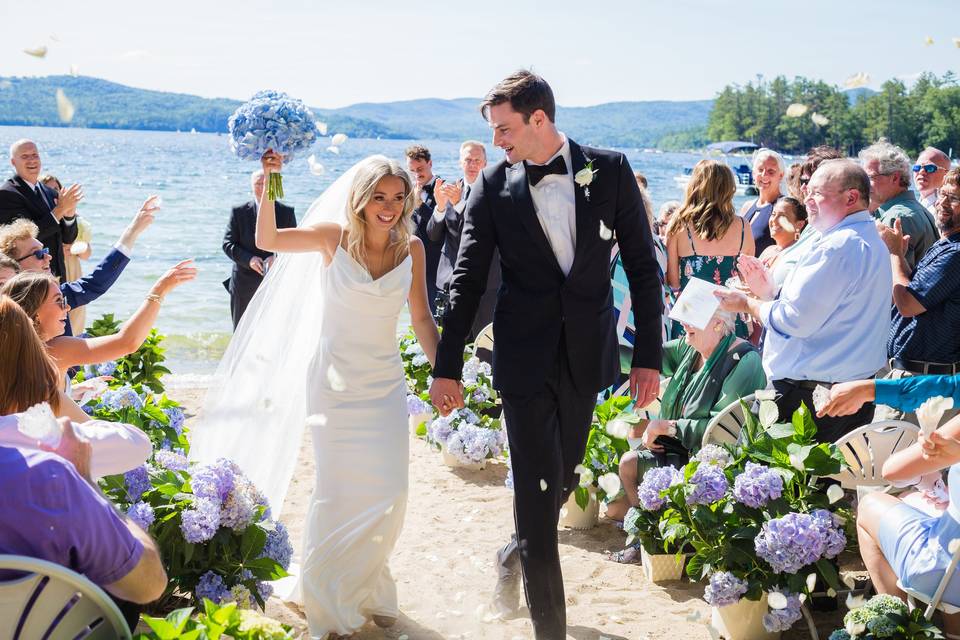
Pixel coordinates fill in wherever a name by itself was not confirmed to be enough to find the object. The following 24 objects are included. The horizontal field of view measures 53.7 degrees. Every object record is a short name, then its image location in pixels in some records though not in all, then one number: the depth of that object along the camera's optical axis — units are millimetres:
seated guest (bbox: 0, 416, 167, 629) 2141
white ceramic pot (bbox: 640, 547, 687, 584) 4547
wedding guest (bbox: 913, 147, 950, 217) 7387
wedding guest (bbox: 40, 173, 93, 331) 8274
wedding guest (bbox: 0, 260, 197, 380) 3404
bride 4184
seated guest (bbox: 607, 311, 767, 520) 4645
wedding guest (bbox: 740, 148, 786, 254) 7258
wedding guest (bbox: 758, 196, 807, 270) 6469
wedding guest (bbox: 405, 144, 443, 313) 8836
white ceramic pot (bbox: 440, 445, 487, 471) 6543
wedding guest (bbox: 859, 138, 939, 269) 6000
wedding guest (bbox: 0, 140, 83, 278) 7812
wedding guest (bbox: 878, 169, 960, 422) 4770
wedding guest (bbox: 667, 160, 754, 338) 6418
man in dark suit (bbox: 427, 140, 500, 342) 8258
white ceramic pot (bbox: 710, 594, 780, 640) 3846
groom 3668
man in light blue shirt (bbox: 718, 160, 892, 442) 4195
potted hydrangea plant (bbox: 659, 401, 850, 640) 3680
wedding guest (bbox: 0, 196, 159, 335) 4520
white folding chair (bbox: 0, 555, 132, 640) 2080
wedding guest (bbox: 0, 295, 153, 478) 2477
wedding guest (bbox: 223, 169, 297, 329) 8321
